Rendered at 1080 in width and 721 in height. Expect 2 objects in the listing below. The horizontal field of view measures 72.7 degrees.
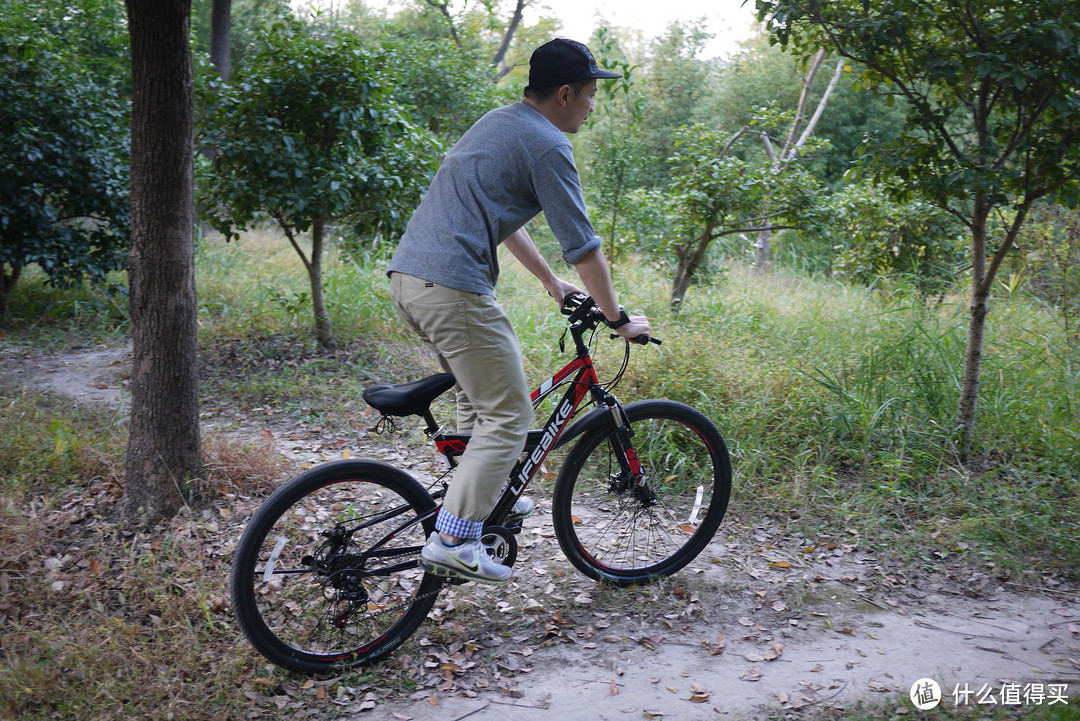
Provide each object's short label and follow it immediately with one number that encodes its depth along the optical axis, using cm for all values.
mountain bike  280
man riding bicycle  272
